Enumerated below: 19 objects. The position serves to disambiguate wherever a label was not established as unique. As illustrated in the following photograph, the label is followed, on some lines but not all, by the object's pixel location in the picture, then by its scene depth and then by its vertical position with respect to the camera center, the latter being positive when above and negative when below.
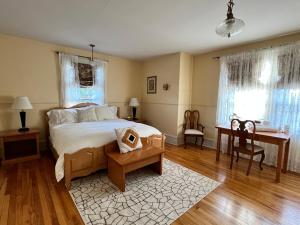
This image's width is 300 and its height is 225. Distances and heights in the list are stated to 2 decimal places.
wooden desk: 2.51 -0.66
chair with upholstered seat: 4.35 -0.63
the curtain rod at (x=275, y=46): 2.75 +1.00
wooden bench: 2.19 -0.92
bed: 2.21 -0.74
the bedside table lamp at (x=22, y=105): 3.00 -0.18
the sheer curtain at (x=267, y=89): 2.79 +0.21
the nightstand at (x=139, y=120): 4.91 -0.71
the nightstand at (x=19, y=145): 2.92 -0.98
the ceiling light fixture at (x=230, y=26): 1.55 +0.73
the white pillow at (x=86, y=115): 3.60 -0.41
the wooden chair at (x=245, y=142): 2.73 -0.76
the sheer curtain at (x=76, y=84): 3.77 +0.31
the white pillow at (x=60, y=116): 3.36 -0.43
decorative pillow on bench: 2.50 -0.66
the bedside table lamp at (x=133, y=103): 4.81 -0.16
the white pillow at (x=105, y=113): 3.86 -0.39
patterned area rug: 1.75 -1.28
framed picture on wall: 4.85 +0.40
